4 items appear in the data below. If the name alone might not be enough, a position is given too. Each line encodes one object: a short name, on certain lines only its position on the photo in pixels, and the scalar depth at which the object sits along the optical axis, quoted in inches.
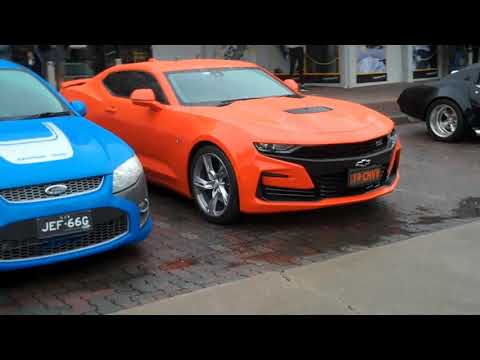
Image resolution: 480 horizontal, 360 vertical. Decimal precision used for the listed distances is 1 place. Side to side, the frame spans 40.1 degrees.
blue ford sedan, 171.2
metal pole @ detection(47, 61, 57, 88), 596.7
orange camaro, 221.5
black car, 395.5
